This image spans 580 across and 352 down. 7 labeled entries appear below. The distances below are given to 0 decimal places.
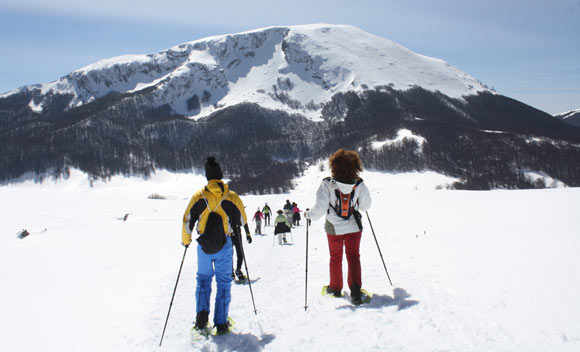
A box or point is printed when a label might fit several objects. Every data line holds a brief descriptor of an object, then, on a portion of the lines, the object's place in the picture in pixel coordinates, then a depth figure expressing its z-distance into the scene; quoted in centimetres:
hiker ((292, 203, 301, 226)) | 2477
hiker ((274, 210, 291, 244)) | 1694
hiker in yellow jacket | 567
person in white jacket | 640
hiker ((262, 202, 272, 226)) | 2595
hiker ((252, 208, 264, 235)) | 2180
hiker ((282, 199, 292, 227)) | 2544
